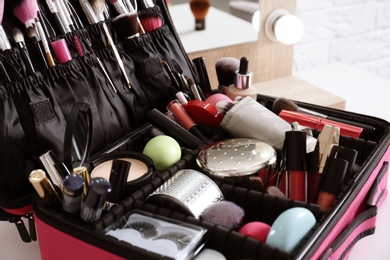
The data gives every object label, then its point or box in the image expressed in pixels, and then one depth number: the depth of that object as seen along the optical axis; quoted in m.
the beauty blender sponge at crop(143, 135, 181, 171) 0.51
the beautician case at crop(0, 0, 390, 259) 0.39
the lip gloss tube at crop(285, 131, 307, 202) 0.47
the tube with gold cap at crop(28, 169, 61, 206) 0.41
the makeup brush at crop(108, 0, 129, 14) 0.60
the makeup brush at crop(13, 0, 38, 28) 0.51
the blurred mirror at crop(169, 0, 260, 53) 0.88
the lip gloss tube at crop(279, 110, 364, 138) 0.56
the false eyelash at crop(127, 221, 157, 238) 0.41
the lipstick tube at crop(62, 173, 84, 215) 0.39
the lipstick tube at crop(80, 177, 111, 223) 0.38
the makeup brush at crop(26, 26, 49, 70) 0.52
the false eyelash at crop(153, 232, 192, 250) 0.39
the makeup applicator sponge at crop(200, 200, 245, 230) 0.42
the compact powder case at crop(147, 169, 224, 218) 0.43
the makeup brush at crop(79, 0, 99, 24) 0.58
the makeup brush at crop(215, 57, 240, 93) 0.63
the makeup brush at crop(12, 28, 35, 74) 0.50
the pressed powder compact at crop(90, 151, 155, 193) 0.47
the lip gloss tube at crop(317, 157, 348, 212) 0.44
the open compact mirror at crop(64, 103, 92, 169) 0.44
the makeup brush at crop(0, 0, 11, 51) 0.49
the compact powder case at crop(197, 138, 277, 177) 0.47
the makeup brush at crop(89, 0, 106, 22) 0.58
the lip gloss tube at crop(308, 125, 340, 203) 0.48
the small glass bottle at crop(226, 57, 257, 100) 0.59
